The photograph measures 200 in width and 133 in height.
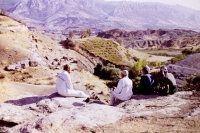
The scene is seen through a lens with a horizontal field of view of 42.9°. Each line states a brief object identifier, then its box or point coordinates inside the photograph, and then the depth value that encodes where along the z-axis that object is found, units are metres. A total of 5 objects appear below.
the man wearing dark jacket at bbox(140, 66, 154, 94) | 9.45
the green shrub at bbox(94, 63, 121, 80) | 27.85
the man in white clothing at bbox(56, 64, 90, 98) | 10.00
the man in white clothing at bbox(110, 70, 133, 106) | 9.24
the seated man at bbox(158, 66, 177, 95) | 9.24
